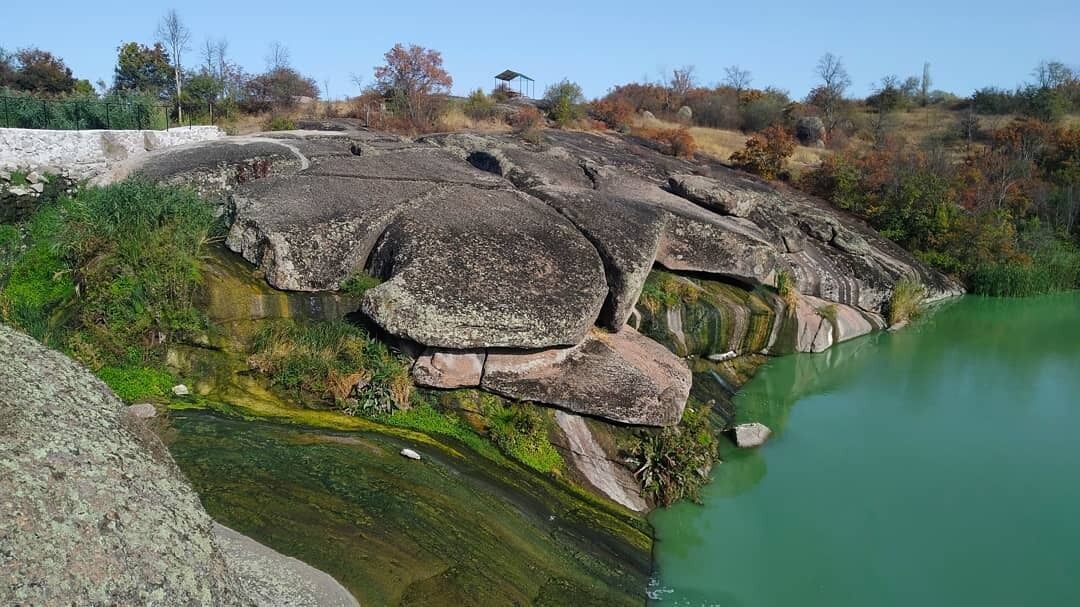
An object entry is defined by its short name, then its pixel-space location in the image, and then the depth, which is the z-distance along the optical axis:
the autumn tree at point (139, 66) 39.44
